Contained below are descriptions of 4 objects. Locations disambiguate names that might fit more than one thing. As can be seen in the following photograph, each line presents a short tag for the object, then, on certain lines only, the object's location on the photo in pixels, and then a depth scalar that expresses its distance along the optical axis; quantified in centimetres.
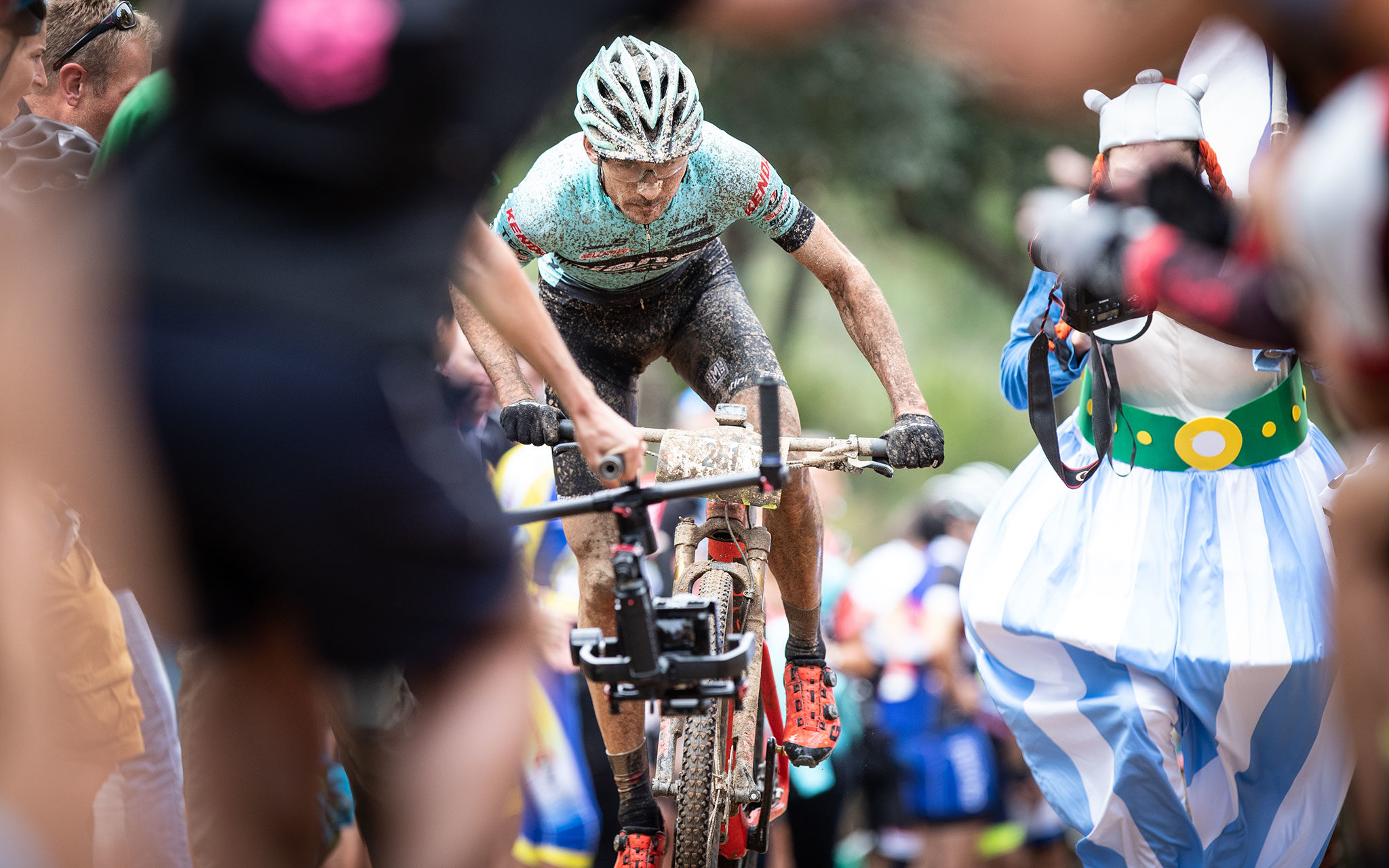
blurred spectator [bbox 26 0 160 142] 804
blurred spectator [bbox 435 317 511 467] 1122
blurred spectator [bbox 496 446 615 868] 1090
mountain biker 814
